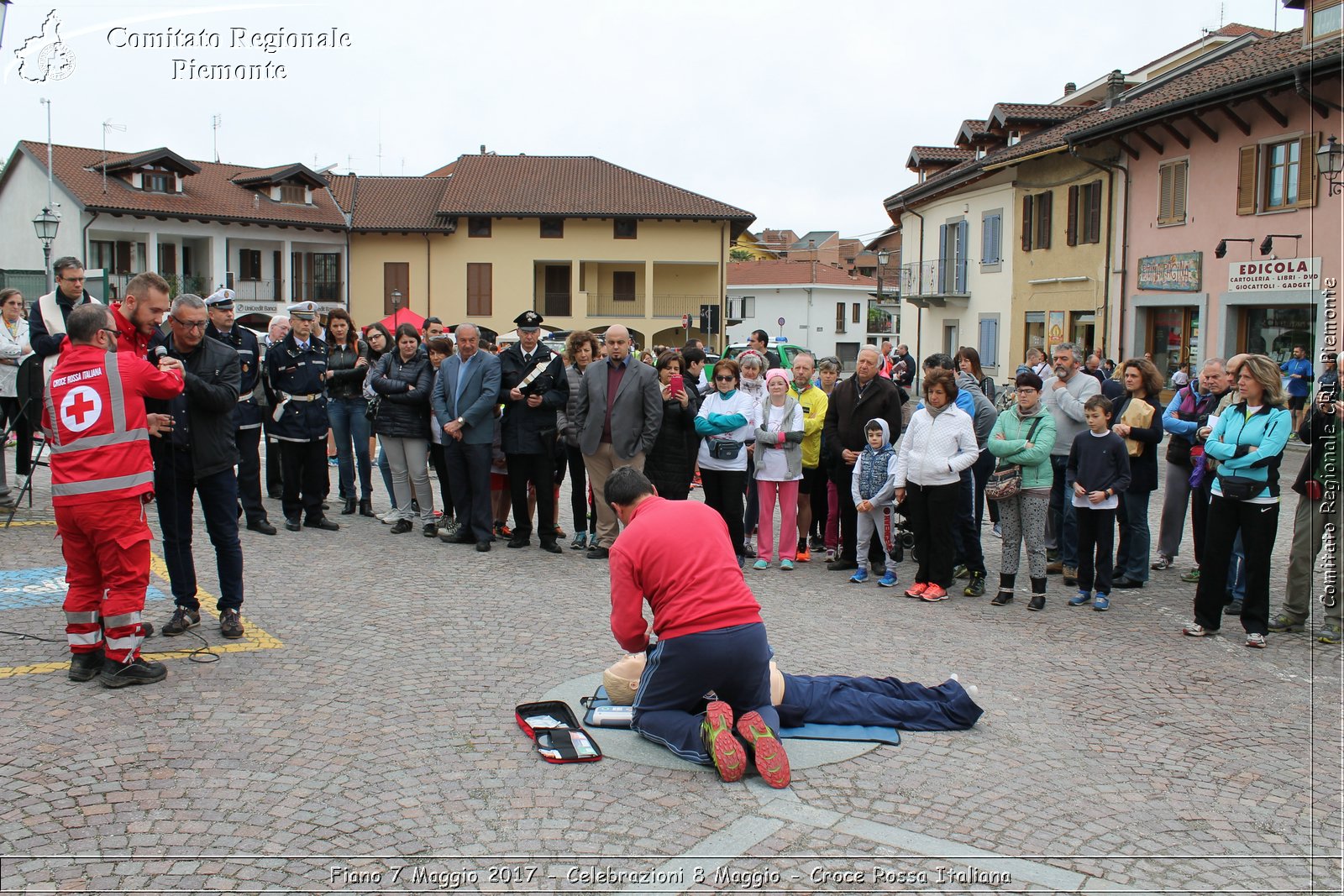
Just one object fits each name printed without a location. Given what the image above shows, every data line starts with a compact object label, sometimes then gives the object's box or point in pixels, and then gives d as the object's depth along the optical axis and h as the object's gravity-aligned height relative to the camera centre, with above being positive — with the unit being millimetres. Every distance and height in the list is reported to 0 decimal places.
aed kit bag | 5180 -1795
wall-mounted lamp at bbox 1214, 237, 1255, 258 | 22469 +2536
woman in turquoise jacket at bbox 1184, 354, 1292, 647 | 7484 -766
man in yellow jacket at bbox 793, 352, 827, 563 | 10195 -575
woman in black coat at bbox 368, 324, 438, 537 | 10789 -535
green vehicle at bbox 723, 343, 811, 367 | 35156 +475
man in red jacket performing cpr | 5133 -1250
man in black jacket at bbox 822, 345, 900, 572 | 9867 -470
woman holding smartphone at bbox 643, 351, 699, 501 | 9977 -778
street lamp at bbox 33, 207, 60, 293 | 24891 +2965
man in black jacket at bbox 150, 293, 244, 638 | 6906 -686
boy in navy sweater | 8719 -965
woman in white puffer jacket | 8875 -817
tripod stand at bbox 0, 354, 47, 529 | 10070 -322
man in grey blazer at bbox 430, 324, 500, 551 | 10109 -523
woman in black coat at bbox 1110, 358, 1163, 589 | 9375 -970
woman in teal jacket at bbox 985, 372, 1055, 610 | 8773 -820
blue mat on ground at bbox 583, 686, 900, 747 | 5527 -1840
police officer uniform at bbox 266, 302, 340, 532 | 10781 -626
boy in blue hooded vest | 9430 -1049
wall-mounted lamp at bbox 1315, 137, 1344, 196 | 15469 +3159
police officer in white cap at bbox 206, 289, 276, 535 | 9469 -532
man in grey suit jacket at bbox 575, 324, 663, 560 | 9742 -390
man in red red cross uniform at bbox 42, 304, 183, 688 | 5801 -674
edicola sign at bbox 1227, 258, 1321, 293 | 20594 +1848
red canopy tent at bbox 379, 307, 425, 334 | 21906 +920
